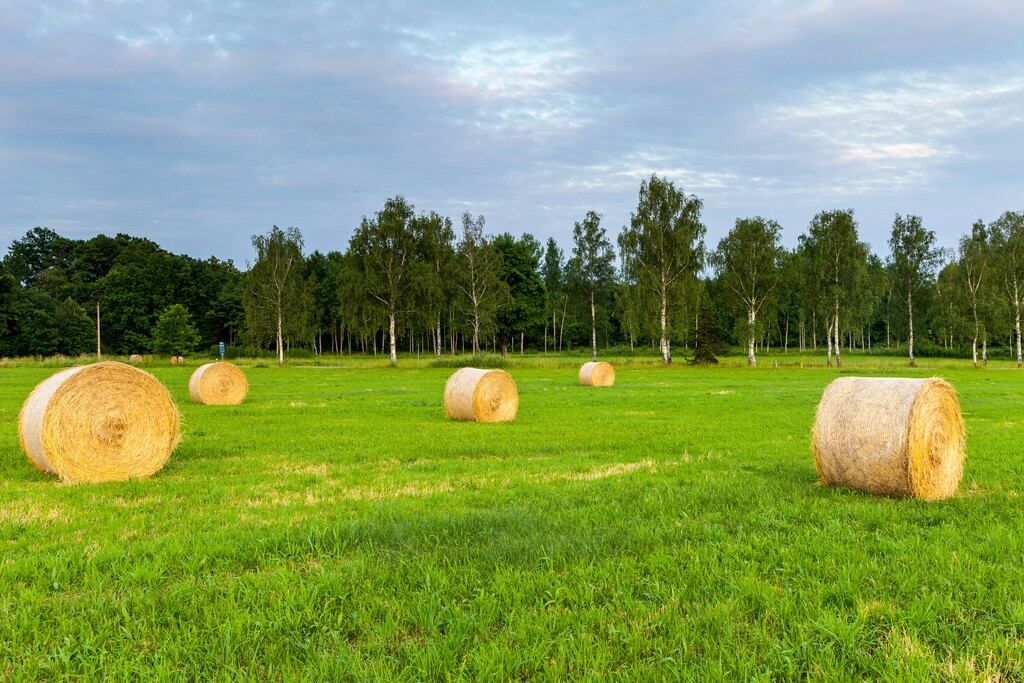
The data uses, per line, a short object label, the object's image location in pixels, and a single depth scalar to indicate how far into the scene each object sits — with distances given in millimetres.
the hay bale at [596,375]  36250
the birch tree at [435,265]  66375
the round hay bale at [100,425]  11211
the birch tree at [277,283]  70750
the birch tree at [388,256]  65750
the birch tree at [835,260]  65188
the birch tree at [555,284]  115812
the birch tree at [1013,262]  62969
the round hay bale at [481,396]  19688
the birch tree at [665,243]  63875
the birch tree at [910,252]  67438
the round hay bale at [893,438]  9016
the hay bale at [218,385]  26219
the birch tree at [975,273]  64062
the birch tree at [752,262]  64562
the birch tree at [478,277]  67812
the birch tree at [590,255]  74312
